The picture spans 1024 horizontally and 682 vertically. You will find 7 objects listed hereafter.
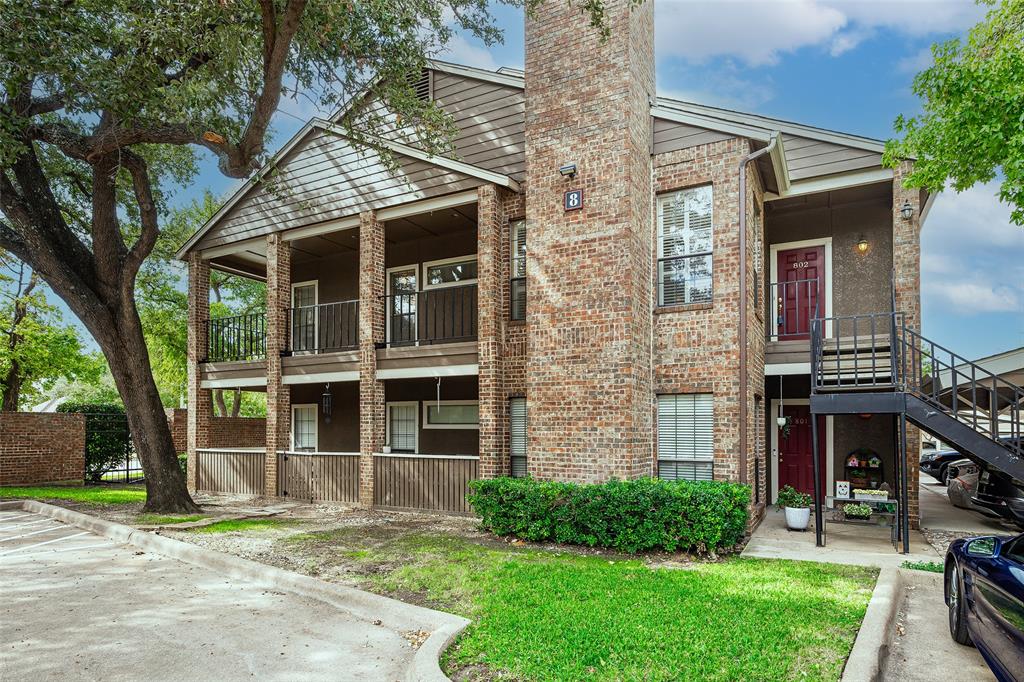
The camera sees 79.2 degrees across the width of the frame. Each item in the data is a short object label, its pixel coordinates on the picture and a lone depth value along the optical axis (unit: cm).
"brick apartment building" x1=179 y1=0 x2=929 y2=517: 951
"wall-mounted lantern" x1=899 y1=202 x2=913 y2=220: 1051
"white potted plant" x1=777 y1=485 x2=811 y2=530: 1005
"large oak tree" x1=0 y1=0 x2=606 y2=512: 889
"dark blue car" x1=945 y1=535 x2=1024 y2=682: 381
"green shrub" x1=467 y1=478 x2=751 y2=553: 779
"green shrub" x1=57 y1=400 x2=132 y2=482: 1767
